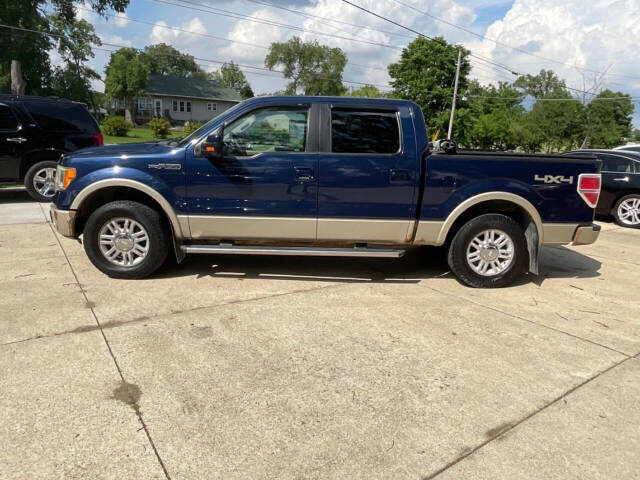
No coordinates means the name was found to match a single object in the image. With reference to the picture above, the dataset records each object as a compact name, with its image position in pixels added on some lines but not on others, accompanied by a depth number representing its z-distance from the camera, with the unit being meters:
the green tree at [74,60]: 41.14
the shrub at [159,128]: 34.51
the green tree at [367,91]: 87.51
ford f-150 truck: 4.80
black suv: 8.84
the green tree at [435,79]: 53.66
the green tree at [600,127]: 52.50
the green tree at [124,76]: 52.47
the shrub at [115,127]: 35.47
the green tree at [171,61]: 98.12
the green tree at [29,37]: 29.39
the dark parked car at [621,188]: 9.66
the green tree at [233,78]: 106.31
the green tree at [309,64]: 77.06
